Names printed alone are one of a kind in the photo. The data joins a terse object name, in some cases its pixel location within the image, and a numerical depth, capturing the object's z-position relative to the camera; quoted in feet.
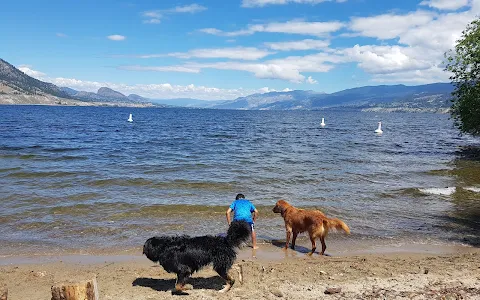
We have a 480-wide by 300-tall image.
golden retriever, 30.63
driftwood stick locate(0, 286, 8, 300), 17.61
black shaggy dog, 22.67
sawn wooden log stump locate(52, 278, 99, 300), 17.24
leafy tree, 84.33
